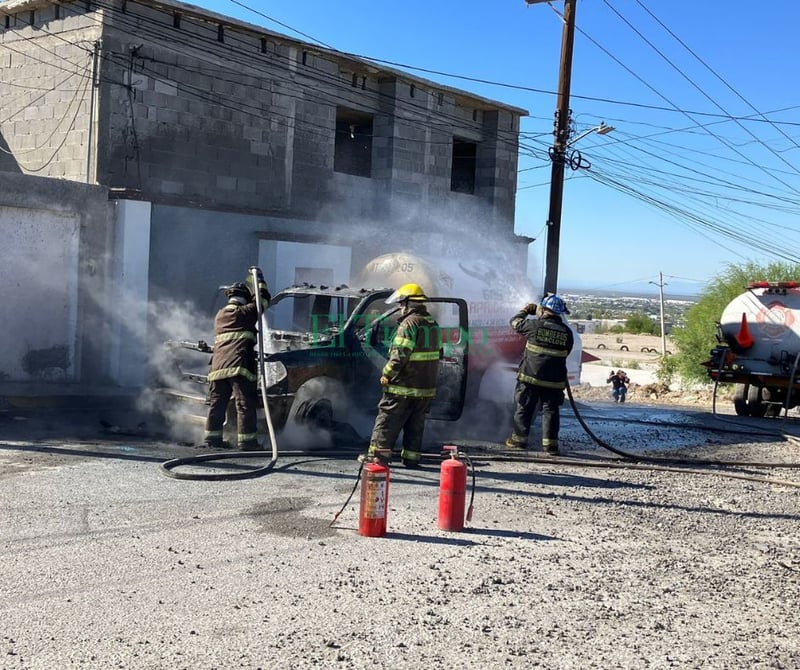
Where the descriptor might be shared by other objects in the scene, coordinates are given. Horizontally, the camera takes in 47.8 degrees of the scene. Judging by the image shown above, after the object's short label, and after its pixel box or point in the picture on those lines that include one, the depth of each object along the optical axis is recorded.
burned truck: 9.89
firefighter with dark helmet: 9.39
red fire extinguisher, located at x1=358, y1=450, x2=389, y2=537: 6.41
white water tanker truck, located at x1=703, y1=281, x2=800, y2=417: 16.88
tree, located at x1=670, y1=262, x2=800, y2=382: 28.56
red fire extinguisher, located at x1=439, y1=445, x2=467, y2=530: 6.77
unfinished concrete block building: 15.62
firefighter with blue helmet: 10.63
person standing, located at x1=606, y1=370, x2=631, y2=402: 22.56
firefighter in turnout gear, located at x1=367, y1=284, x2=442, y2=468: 8.91
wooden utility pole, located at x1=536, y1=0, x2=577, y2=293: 19.27
